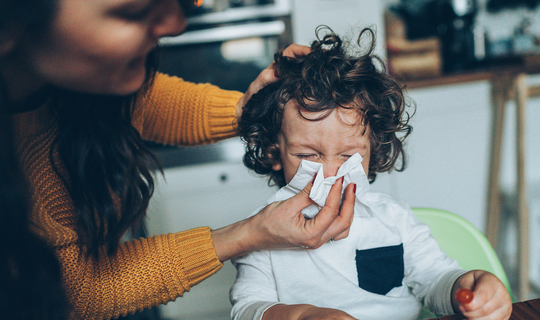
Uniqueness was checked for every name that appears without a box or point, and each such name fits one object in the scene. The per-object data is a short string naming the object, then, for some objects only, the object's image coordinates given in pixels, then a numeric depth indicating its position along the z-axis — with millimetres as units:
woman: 575
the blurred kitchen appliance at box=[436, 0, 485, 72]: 1797
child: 712
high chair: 837
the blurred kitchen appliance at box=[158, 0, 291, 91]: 1624
